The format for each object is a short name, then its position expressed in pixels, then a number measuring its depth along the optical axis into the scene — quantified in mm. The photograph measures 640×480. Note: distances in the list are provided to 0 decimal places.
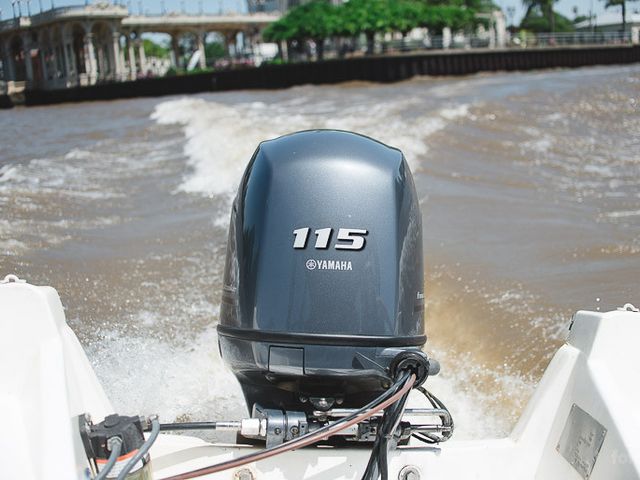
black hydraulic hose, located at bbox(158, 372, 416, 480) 1446
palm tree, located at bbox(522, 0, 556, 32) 76250
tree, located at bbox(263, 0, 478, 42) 56812
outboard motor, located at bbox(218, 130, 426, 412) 1850
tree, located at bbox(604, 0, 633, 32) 69944
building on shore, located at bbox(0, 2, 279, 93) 61188
